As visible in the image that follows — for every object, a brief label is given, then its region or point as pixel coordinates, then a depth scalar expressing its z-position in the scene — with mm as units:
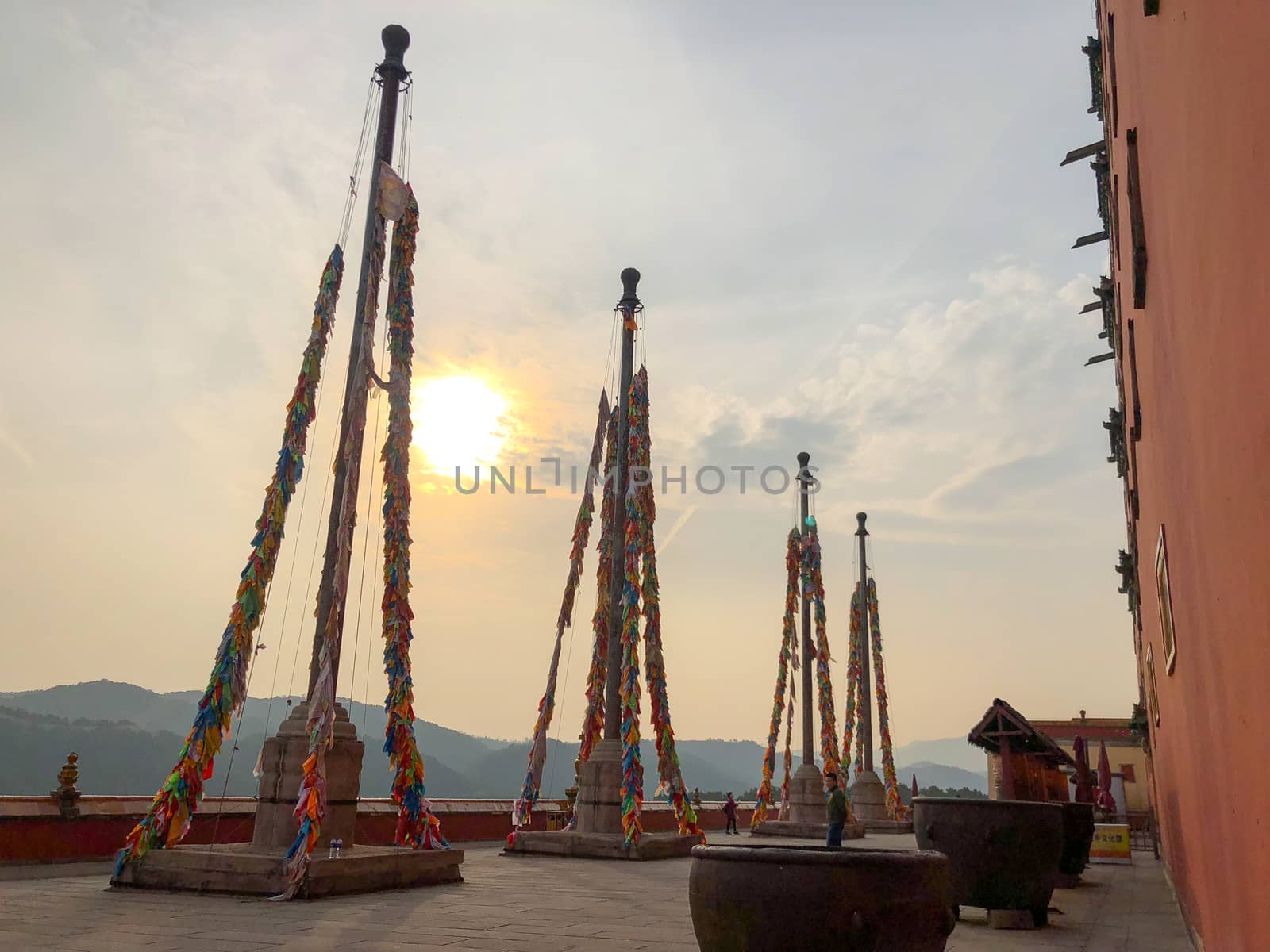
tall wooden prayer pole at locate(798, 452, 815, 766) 26438
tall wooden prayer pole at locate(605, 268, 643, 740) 17781
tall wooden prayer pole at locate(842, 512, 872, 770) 31391
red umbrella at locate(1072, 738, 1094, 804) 18812
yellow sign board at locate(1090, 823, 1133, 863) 18328
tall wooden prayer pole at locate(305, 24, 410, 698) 11805
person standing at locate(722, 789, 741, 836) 27766
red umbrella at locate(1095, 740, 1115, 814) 24972
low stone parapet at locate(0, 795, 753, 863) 12125
